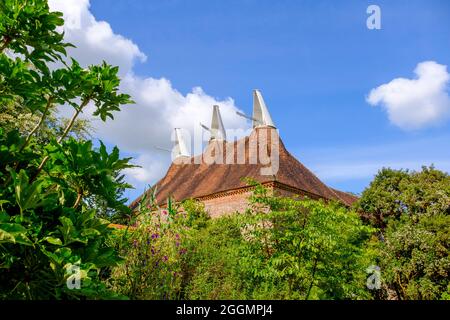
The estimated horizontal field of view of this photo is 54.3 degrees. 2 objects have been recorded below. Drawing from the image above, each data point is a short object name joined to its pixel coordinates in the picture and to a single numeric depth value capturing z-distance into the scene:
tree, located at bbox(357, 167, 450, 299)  19.22
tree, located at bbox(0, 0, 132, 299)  3.33
